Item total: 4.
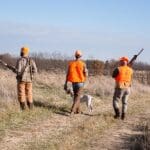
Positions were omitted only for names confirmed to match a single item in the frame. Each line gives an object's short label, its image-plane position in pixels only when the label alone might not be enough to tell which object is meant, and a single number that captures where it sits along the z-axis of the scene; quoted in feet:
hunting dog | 59.82
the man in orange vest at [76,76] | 57.26
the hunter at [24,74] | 55.26
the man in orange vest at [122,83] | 57.26
